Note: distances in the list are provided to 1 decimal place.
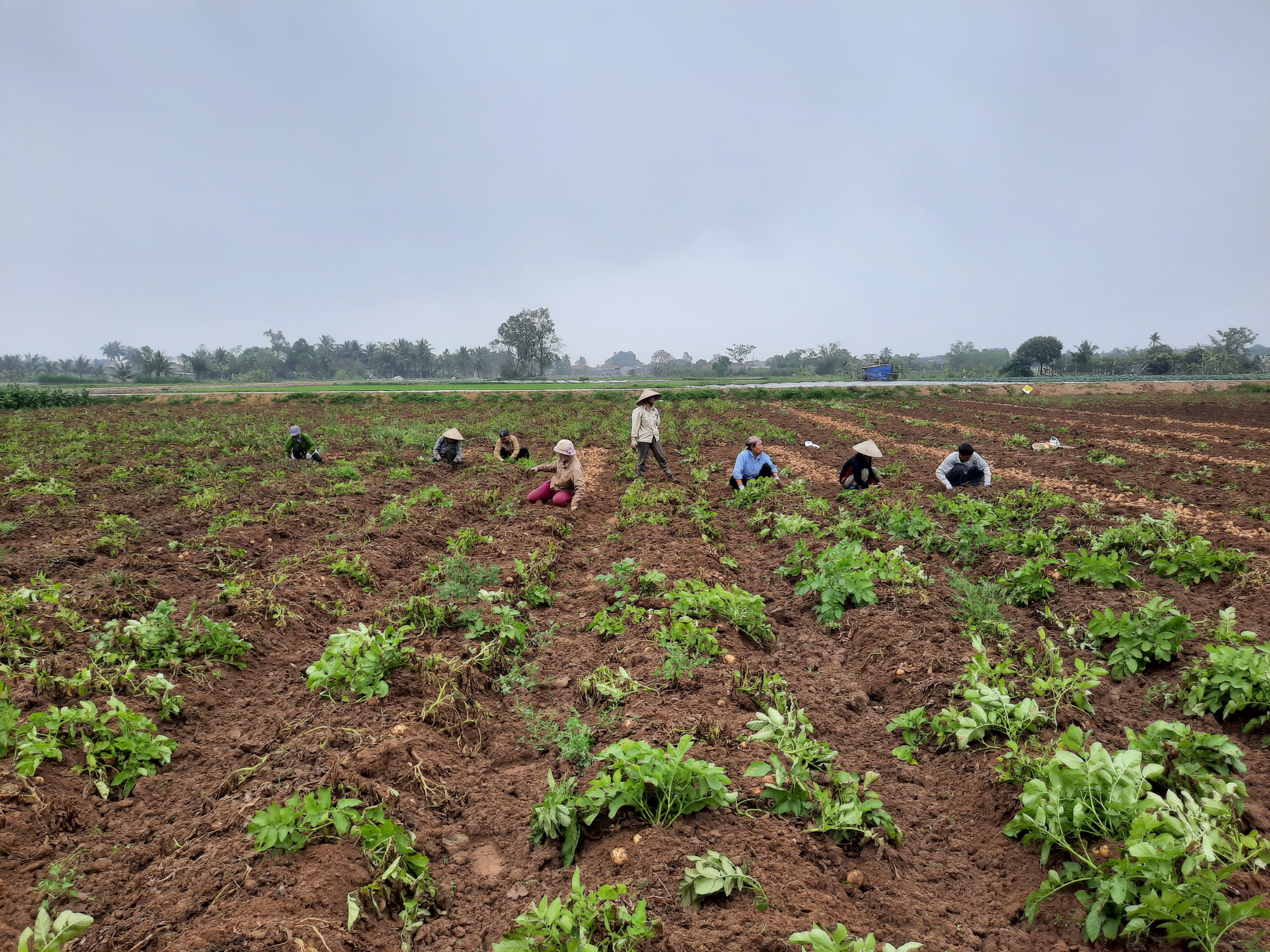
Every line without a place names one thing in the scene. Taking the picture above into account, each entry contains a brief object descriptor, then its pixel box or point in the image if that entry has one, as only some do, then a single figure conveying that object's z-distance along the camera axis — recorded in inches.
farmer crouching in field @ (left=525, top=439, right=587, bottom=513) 377.4
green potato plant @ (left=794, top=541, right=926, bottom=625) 220.2
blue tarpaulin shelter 2260.6
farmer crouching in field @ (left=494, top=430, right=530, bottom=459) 550.0
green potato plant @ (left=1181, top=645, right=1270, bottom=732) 131.0
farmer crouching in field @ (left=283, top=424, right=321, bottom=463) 560.4
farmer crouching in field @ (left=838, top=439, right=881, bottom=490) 397.1
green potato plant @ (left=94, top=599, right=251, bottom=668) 177.8
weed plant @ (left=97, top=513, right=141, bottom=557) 286.7
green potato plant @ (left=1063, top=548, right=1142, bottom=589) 209.0
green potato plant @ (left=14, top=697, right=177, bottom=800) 133.2
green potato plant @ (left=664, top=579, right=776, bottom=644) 203.0
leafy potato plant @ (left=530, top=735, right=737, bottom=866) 112.0
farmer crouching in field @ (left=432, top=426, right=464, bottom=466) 544.4
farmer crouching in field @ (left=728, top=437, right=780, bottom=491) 409.1
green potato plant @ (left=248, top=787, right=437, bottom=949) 105.4
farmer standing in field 444.8
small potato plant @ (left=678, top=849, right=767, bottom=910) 94.8
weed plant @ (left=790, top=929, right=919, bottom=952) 77.7
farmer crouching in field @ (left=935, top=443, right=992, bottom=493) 398.3
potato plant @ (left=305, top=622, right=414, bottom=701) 170.4
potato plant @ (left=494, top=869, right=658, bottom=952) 85.2
